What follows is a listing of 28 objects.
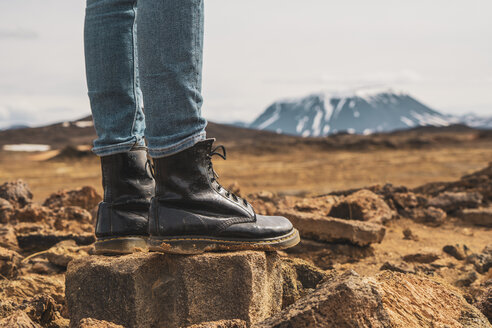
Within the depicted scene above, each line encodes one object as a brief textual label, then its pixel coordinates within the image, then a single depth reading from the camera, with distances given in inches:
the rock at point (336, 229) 122.4
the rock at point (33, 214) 162.1
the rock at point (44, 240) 128.2
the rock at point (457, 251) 126.4
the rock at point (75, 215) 158.2
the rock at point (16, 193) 193.6
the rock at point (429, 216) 175.3
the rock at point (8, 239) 126.1
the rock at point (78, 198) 193.0
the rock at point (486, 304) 76.5
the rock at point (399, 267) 101.9
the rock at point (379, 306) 52.5
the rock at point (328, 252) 119.4
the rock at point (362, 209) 151.8
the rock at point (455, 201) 190.5
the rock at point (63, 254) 107.7
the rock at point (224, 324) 56.7
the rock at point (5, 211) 160.9
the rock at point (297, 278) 76.6
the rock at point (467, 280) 104.8
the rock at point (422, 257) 122.3
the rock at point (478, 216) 174.7
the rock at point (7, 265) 101.3
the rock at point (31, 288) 90.9
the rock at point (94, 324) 57.9
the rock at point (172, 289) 64.1
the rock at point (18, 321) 59.1
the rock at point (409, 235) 148.0
